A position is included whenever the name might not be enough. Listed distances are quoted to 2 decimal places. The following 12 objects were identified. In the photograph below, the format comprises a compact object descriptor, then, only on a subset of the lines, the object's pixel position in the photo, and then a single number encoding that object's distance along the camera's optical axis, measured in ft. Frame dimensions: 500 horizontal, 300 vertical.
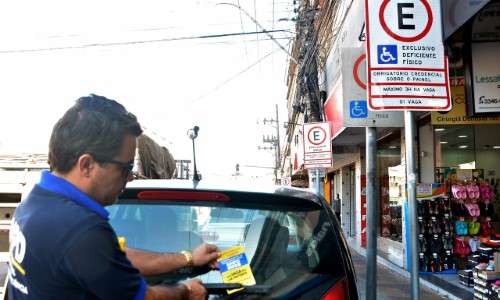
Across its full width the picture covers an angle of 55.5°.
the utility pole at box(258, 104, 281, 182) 172.90
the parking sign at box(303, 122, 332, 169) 36.45
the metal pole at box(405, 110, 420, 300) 11.50
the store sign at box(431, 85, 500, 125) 27.20
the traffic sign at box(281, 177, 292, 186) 88.08
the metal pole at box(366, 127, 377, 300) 14.48
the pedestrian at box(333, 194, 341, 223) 63.46
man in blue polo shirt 4.65
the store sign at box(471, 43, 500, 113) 21.75
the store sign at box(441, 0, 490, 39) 15.14
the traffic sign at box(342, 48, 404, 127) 16.66
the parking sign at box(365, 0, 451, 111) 12.37
